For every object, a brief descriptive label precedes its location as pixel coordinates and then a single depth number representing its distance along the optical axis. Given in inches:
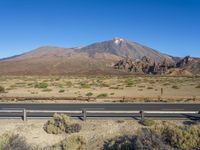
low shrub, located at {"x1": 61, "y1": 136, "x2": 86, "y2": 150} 600.7
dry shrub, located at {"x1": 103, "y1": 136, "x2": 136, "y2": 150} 553.0
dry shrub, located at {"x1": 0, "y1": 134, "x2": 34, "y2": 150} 527.8
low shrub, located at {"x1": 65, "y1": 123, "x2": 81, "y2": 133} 733.3
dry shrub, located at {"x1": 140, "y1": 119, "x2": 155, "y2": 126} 757.3
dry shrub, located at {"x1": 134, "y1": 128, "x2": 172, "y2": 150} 510.3
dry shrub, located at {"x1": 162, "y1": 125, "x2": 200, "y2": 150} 561.3
